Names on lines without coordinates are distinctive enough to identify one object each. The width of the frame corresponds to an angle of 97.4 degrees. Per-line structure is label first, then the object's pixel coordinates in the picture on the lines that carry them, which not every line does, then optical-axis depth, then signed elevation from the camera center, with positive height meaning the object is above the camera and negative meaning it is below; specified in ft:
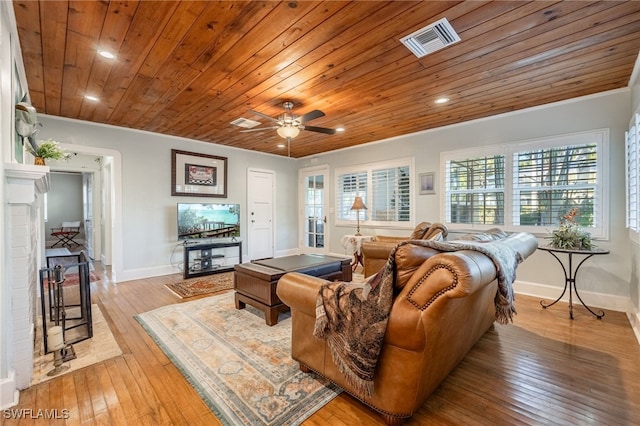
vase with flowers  9.99 -1.09
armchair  11.96 -1.89
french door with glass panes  22.18 +0.00
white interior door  21.16 -0.20
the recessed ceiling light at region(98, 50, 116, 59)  8.00 +4.57
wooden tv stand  15.94 -2.86
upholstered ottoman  9.39 -2.42
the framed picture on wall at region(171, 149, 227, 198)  17.31 +2.39
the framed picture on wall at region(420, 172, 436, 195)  15.97 +1.51
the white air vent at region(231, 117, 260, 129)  13.66 +4.40
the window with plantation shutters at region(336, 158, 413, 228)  17.34 +1.17
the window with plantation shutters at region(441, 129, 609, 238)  11.39 +1.12
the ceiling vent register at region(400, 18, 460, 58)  6.88 +4.43
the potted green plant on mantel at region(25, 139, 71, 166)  7.81 +1.71
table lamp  17.63 +0.29
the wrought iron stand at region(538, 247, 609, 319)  9.42 -2.65
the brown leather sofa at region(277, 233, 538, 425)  4.15 -2.00
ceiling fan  10.86 +3.39
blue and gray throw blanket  4.74 -1.89
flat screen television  16.60 -0.61
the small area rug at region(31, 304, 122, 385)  6.86 -3.82
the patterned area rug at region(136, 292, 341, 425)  5.53 -3.86
